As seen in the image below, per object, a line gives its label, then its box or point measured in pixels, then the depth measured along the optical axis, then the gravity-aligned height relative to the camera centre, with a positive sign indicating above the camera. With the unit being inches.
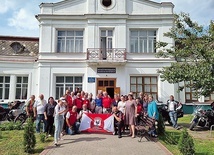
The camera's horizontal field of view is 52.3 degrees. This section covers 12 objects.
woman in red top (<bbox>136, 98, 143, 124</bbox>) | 410.6 -33.0
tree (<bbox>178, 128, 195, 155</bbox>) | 258.1 -62.7
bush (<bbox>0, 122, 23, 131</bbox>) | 439.8 -72.3
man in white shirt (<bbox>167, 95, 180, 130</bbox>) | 468.8 -42.9
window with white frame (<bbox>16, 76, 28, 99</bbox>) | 789.2 +16.7
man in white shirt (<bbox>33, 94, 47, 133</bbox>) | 395.2 -34.0
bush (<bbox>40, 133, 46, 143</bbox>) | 342.3 -72.9
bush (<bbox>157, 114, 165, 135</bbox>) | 384.5 -60.4
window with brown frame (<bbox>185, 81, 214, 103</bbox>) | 756.6 -17.0
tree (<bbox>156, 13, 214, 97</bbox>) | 388.8 +68.2
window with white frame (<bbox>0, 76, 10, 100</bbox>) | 783.7 +14.5
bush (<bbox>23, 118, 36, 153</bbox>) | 292.0 -63.8
